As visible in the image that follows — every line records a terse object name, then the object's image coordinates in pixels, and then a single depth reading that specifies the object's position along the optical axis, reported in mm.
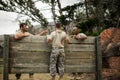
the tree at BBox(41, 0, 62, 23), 15708
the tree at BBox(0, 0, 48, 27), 16003
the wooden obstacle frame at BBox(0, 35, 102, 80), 6150
